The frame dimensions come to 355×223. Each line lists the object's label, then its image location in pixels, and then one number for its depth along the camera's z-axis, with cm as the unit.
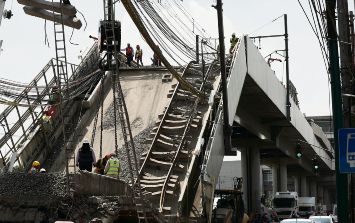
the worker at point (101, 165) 2389
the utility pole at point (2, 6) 2258
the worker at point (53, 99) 3210
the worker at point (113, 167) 2272
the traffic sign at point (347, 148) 1359
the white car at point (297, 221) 3019
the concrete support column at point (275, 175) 8368
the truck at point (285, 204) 6000
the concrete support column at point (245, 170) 6425
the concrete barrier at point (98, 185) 1780
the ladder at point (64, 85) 1697
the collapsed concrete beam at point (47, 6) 2128
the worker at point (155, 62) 4212
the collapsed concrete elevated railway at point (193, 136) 2733
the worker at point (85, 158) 2227
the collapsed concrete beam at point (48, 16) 2197
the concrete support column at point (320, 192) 13019
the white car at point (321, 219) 3679
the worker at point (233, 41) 4025
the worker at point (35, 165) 2198
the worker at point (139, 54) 4344
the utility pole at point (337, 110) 1597
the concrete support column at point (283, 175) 8044
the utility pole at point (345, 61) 1752
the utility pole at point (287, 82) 4996
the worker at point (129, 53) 4103
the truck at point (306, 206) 6549
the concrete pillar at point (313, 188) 11688
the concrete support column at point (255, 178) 6319
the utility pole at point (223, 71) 3100
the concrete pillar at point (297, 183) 10351
